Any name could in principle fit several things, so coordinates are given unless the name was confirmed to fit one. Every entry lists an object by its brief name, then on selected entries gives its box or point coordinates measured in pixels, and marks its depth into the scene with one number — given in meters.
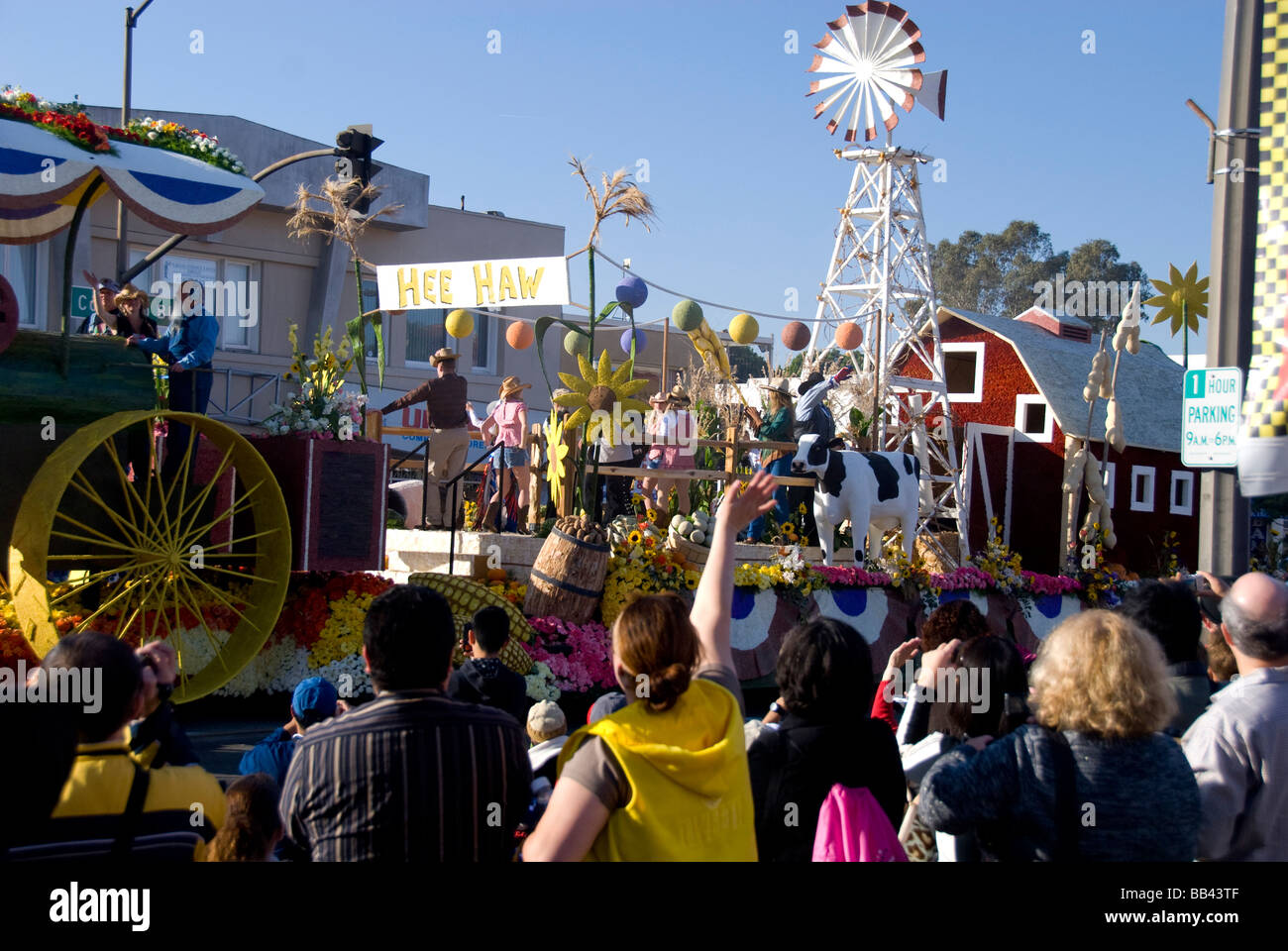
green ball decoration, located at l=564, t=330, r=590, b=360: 13.17
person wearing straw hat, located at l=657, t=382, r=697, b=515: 15.02
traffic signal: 12.70
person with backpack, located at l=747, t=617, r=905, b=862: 3.81
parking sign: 6.16
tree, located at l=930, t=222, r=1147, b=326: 59.34
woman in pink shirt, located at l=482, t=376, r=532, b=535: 14.14
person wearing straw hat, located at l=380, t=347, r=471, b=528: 12.95
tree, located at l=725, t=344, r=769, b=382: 56.66
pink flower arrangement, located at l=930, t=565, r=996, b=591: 14.70
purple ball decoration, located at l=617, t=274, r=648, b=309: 14.55
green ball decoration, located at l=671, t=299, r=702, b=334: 15.76
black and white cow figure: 14.16
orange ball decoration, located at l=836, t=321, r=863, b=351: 18.77
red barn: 22.44
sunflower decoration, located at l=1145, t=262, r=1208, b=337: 18.48
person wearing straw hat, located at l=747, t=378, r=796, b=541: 14.96
